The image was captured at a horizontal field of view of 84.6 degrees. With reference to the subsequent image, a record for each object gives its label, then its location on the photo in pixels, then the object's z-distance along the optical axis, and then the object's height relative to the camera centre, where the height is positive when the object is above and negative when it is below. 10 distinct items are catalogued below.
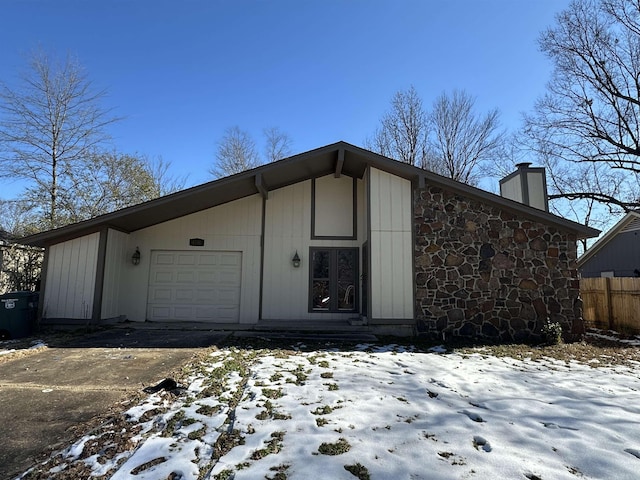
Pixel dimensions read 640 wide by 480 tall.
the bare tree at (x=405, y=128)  19.23 +8.82
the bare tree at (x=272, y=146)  20.52 +8.29
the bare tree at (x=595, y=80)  15.85 +10.03
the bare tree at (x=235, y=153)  20.17 +7.68
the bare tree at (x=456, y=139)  19.09 +8.18
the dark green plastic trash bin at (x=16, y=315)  7.18 -0.66
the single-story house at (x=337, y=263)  7.87 +0.58
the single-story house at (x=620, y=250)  14.23 +1.81
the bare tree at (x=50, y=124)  12.32 +5.78
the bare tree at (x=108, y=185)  13.37 +4.10
